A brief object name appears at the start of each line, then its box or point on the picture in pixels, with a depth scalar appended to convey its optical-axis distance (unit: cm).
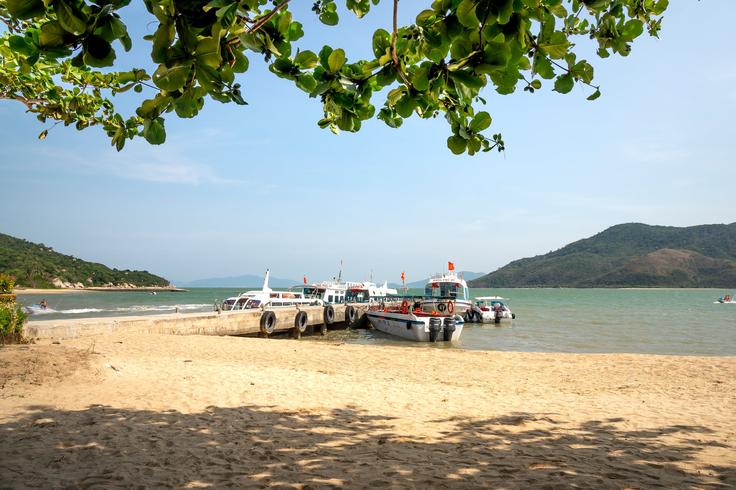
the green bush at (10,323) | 1138
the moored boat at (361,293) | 4091
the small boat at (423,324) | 2344
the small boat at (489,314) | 3497
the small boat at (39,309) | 4351
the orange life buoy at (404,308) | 2606
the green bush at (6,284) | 1266
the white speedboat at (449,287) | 3678
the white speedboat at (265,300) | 3122
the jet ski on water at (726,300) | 7028
